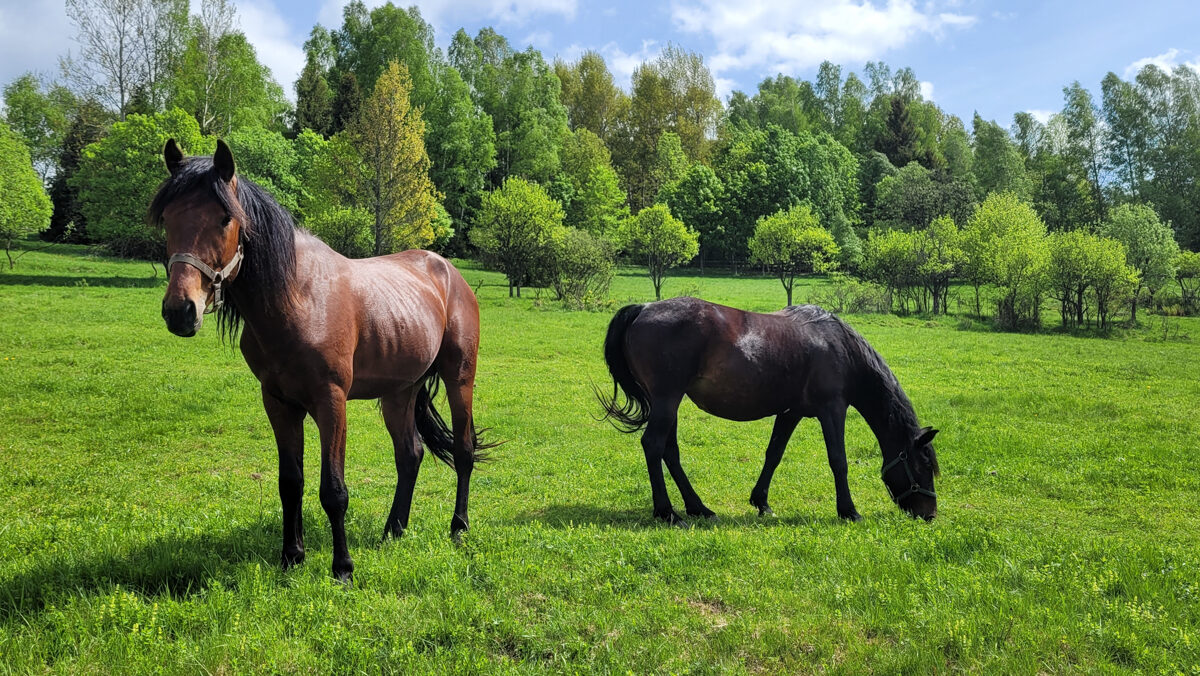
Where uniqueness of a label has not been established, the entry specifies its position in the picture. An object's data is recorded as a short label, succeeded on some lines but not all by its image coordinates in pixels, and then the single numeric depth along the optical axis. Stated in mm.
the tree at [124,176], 32781
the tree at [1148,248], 41500
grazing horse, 6812
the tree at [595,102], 77562
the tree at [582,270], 35500
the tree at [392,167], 36531
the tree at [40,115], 52406
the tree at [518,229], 39438
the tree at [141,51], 38969
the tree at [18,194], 29781
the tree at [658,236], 42156
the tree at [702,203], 64812
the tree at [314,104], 56438
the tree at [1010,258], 37219
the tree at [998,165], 66250
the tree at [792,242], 42188
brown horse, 3570
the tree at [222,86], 43719
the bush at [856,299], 38469
